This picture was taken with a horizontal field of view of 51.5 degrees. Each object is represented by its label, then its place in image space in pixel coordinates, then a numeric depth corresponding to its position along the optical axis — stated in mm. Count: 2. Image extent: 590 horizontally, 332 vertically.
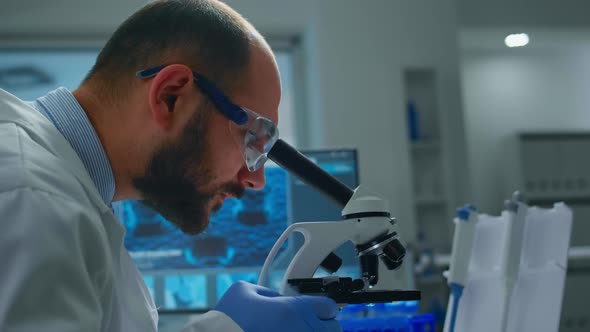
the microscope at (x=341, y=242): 938
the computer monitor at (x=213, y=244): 1994
